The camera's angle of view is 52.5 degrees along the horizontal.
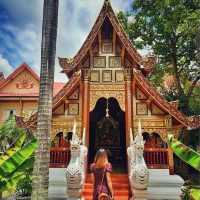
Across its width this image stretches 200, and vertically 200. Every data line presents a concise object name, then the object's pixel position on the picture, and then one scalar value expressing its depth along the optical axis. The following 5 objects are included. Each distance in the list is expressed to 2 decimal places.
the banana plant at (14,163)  3.50
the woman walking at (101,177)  4.27
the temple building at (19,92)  15.32
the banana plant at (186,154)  3.57
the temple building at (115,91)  7.24
